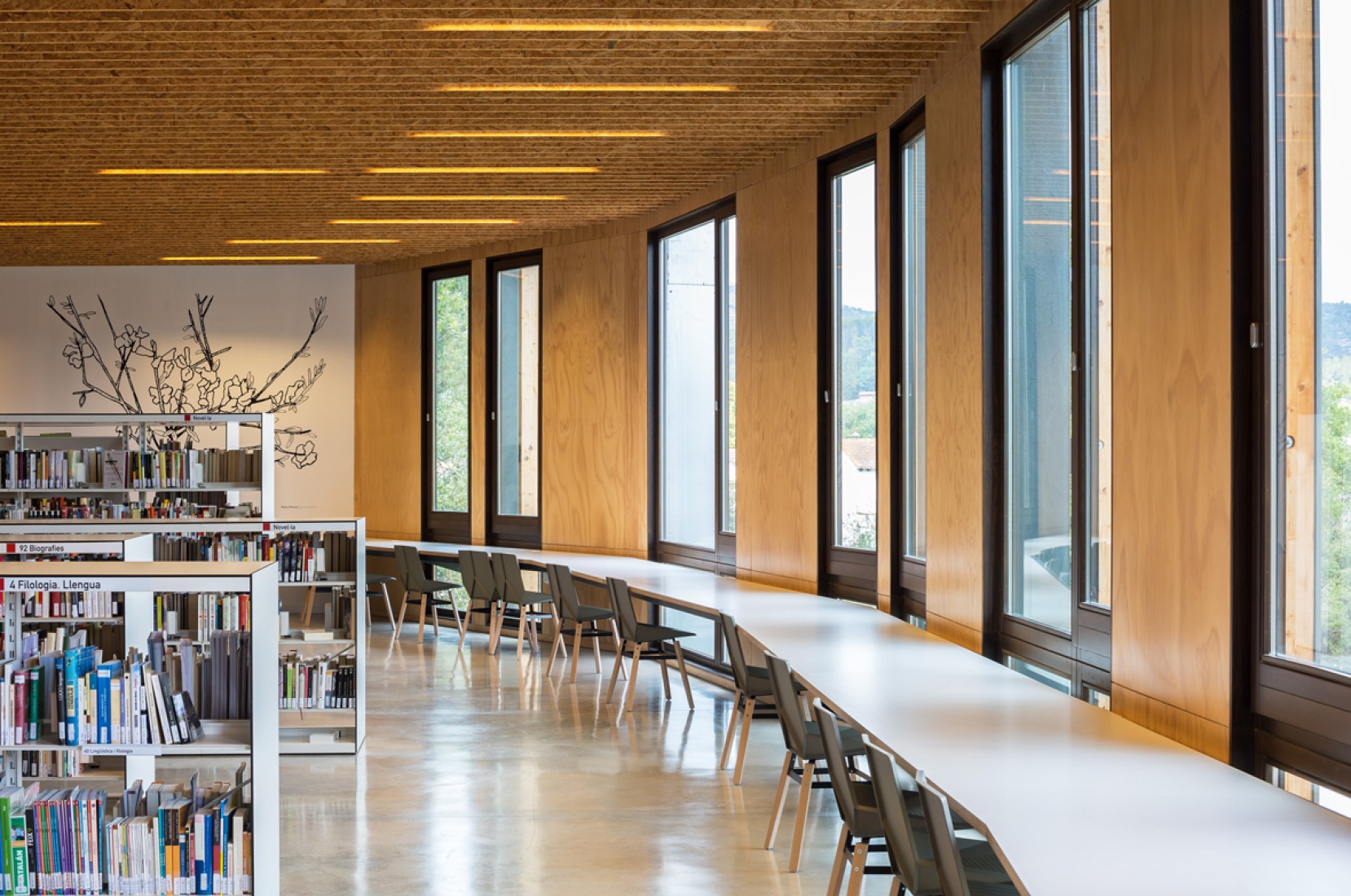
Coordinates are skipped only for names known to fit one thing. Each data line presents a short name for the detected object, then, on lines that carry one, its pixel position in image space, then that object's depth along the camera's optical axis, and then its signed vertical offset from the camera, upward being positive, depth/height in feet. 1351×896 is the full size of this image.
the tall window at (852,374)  23.04 +1.43
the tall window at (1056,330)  14.28 +1.50
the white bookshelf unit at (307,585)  21.79 -2.48
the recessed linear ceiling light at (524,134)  23.32 +6.10
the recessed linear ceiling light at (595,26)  17.02 +5.98
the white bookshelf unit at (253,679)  10.88 -2.10
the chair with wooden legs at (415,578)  33.86 -3.66
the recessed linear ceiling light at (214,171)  26.30 +6.07
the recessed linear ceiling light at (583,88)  20.07 +6.00
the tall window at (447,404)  38.37 +1.41
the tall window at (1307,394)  9.91 +0.44
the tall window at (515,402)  36.14 +1.41
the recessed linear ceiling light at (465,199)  29.78 +6.15
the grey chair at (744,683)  18.69 -3.68
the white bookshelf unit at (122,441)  25.41 +0.18
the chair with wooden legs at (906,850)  10.13 -3.51
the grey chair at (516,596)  30.45 -3.74
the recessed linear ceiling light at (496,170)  26.55 +6.13
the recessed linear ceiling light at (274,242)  35.76 +6.12
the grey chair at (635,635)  24.37 -3.78
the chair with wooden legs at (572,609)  27.61 -3.73
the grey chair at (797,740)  14.67 -3.69
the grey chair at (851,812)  12.10 -3.73
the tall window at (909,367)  20.99 +1.40
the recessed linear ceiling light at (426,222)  32.76 +6.16
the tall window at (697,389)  29.01 +1.50
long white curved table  8.12 -2.87
